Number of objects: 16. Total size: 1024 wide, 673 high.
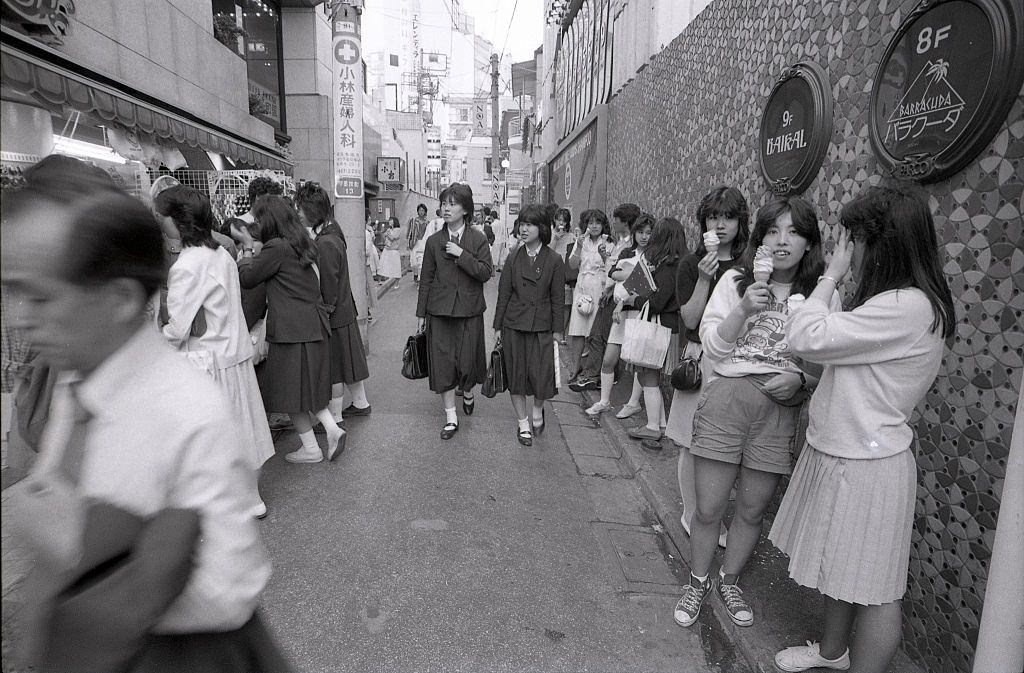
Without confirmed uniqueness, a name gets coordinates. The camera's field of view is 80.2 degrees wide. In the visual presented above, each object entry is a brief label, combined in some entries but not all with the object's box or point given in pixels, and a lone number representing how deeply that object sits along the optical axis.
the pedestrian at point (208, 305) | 3.20
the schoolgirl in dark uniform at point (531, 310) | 5.11
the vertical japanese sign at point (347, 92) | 6.98
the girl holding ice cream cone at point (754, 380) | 2.56
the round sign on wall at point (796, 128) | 3.40
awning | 3.97
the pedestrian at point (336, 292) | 4.86
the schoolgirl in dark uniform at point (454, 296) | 4.98
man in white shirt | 0.93
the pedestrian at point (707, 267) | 3.19
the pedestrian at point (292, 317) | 4.10
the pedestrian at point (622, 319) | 5.53
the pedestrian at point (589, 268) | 6.75
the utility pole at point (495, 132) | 29.92
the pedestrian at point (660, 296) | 4.68
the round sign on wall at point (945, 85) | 2.18
